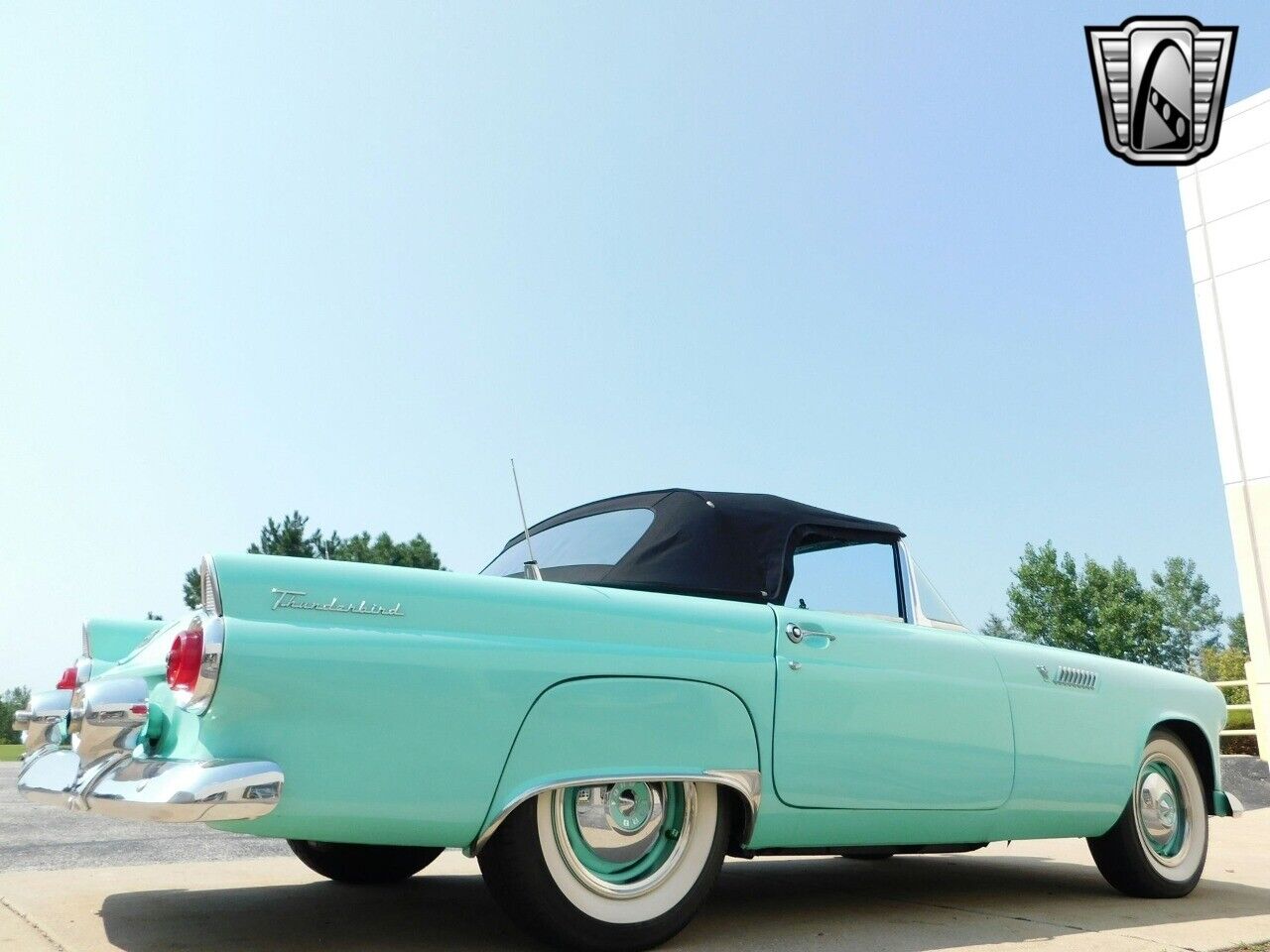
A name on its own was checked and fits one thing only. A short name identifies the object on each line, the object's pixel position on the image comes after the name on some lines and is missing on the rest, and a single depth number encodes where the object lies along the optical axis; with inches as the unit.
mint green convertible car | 107.4
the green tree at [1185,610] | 3117.6
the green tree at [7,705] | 2537.9
